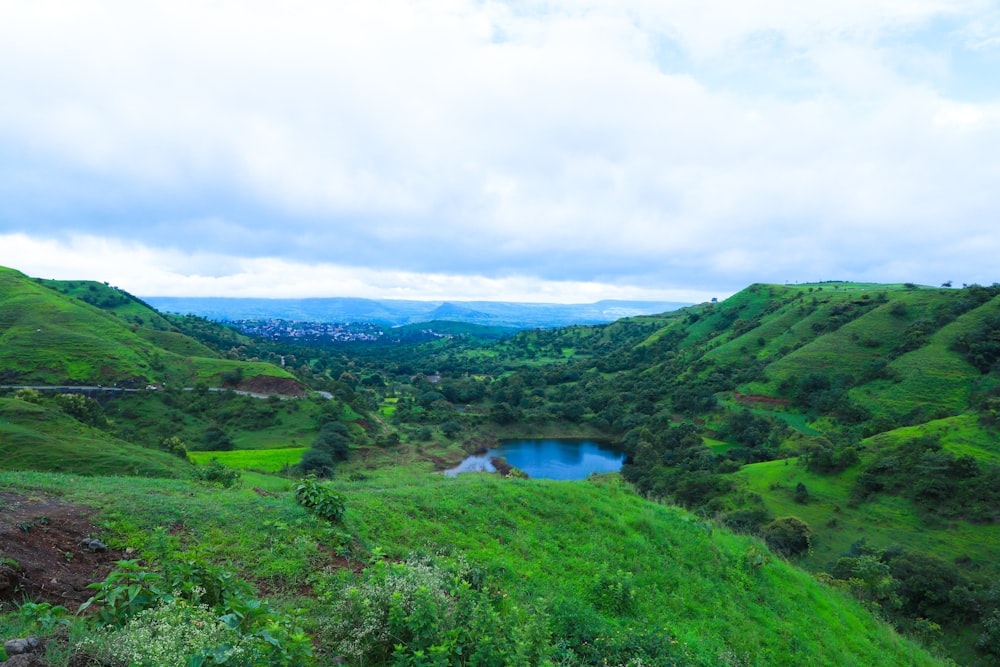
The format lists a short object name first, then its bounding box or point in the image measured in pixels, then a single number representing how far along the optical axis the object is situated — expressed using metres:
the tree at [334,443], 55.15
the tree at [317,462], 45.38
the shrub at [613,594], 10.39
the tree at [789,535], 32.94
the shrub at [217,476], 16.86
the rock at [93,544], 8.36
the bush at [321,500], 10.62
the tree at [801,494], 41.59
